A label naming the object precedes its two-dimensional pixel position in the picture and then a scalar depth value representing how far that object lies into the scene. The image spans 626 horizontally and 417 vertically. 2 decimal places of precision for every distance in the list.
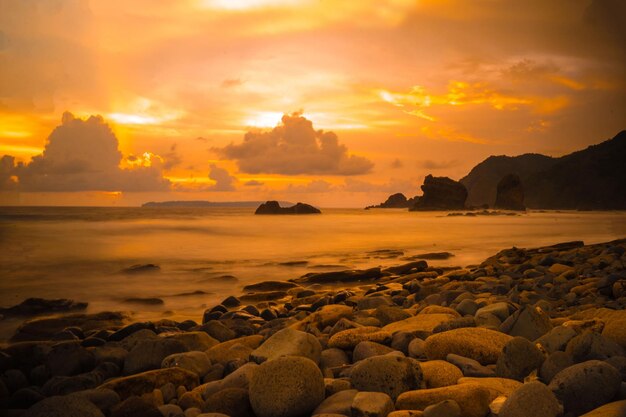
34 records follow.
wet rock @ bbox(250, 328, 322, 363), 4.78
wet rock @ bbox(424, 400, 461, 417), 3.21
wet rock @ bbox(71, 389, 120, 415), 4.08
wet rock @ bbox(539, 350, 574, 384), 3.93
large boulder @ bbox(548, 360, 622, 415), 3.36
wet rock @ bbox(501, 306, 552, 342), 5.21
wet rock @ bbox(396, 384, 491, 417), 3.38
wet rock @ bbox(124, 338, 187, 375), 5.56
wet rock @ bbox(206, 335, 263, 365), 5.54
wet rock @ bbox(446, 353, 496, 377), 4.14
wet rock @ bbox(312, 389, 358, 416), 3.57
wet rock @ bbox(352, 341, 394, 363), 4.96
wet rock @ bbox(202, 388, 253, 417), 3.88
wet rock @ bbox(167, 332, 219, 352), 6.10
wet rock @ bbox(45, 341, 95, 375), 5.62
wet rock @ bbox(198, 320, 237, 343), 7.00
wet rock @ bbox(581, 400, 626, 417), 2.96
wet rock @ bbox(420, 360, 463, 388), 3.99
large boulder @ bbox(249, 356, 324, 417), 3.67
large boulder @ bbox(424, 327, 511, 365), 4.57
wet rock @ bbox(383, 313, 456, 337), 5.64
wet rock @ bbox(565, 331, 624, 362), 4.07
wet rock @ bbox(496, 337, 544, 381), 4.05
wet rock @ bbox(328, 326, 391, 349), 5.30
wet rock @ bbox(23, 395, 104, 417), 3.49
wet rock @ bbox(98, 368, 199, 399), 4.53
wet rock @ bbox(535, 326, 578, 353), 4.45
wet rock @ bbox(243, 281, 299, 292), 13.52
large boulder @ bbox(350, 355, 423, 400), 3.80
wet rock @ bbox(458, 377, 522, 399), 3.64
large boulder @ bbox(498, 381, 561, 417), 3.14
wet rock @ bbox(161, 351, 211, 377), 5.08
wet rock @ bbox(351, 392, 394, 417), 3.37
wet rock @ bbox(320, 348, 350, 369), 4.97
